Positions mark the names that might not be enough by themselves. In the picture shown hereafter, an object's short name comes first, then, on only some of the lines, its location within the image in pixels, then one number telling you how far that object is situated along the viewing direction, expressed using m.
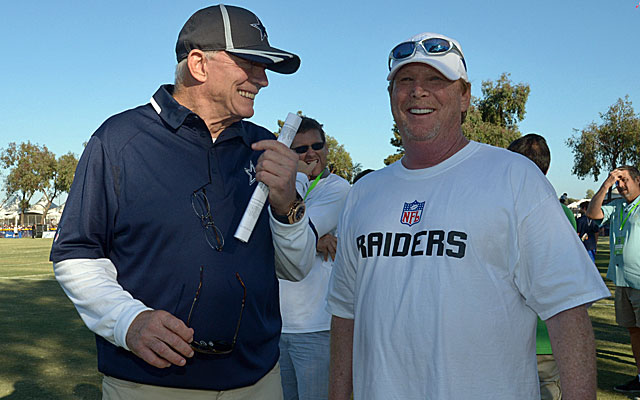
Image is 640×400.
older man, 2.17
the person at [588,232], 15.33
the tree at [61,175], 77.06
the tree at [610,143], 41.94
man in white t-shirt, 2.11
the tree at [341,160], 65.38
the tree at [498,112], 45.28
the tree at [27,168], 76.00
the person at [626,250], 7.39
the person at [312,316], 4.12
